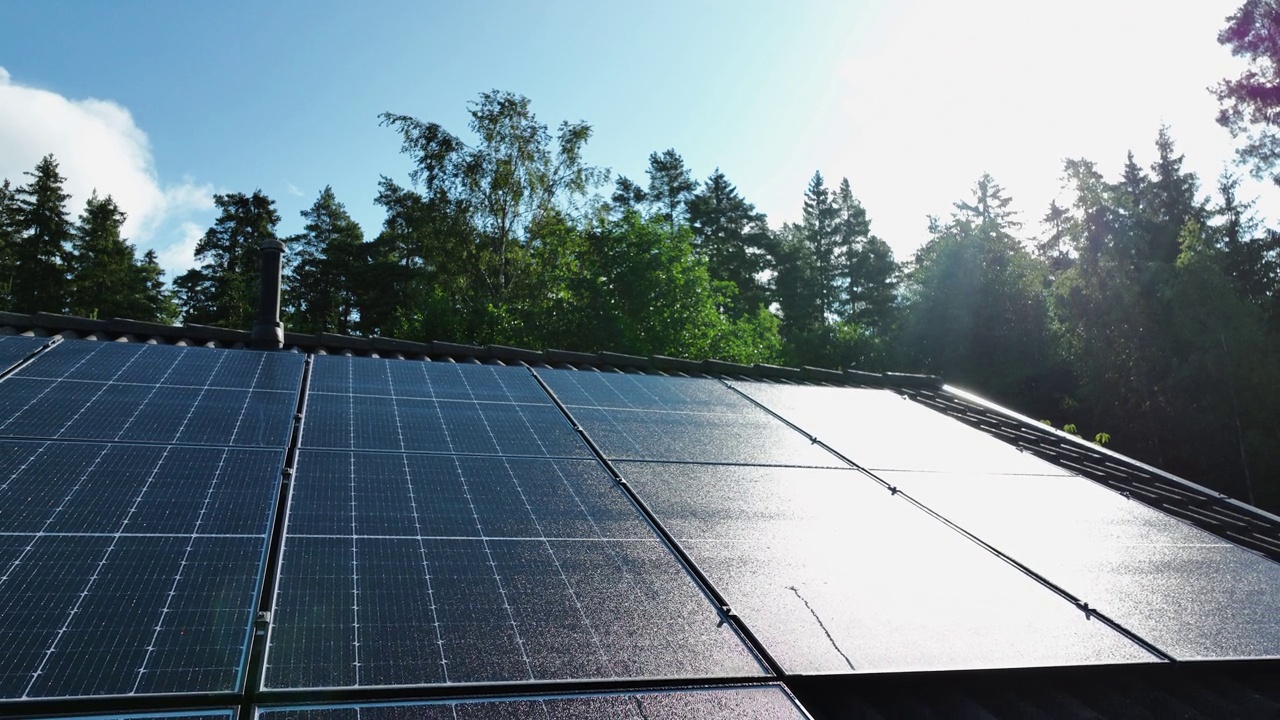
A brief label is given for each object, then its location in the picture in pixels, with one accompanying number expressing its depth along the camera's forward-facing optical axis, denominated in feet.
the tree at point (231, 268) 180.86
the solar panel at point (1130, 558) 12.90
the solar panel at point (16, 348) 17.48
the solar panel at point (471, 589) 8.90
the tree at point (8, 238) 161.68
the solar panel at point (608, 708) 8.01
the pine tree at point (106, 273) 168.45
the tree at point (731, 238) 175.94
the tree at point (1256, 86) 94.84
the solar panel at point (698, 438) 17.43
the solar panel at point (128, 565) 8.13
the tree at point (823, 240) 195.72
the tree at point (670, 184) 176.35
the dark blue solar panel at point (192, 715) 7.58
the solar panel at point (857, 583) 10.78
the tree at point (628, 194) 175.32
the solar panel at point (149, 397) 14.30
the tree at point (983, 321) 153.79
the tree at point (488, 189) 113.19
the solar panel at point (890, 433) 20.16
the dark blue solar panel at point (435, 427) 15.42
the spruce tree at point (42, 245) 162.61
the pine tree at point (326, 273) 184.14
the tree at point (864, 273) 193.98
